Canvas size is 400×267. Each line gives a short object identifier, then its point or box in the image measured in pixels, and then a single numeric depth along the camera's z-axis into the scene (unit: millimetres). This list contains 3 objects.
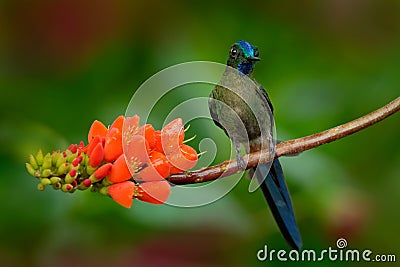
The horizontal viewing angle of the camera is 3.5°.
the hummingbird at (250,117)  4144
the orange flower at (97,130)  4059
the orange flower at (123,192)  4036
